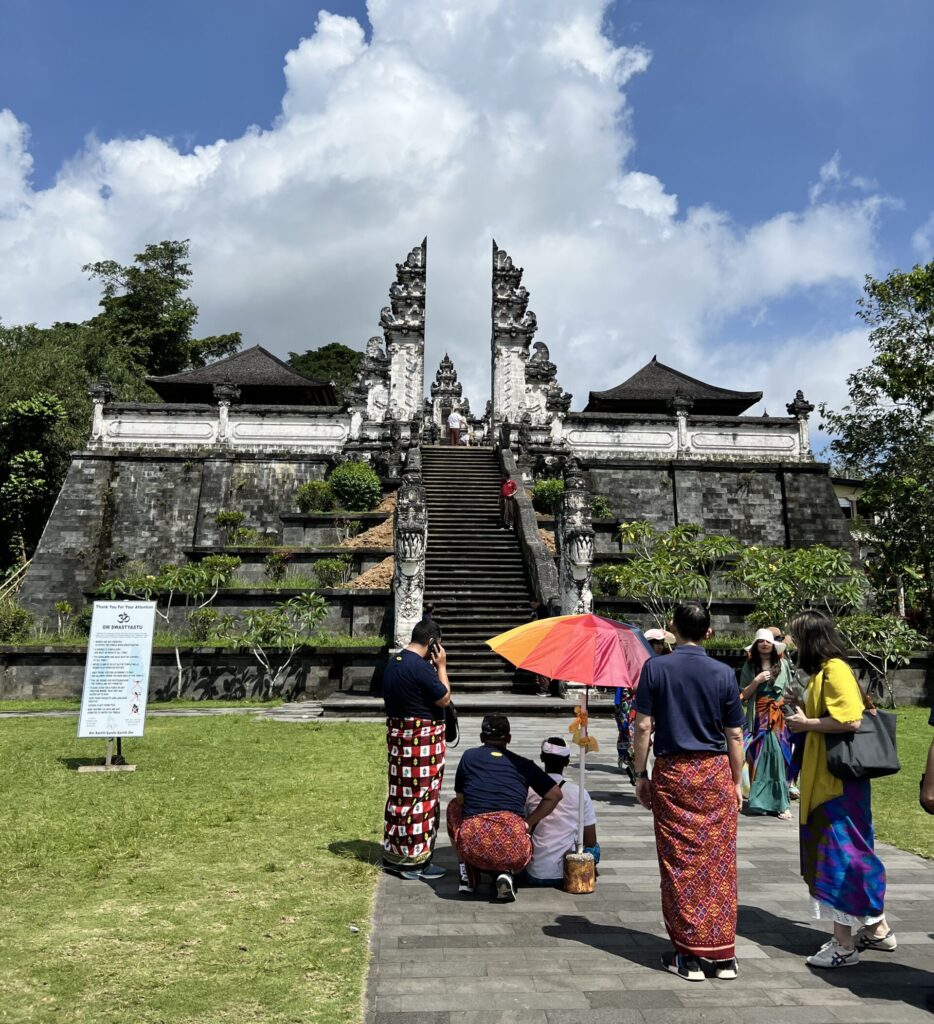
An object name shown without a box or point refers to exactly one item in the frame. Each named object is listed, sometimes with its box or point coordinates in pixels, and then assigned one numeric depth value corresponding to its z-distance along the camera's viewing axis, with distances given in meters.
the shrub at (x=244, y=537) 21.94
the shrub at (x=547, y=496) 21.12
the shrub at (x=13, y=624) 16.59
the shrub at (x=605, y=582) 17.42
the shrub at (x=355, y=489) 21.36
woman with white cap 7.02
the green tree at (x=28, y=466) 26.78
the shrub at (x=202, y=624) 15.73
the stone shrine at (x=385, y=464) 23.58
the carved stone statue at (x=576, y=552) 14.68
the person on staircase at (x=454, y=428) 29.66
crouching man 4.73
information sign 8.52
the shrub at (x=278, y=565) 18.59
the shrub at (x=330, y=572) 17.73
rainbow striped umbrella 4.95
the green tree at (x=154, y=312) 41.34
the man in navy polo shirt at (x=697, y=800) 3.71
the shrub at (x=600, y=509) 21.99
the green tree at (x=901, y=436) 19.31
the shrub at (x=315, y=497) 21.48
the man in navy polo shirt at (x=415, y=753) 5.19
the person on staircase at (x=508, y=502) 19.77
